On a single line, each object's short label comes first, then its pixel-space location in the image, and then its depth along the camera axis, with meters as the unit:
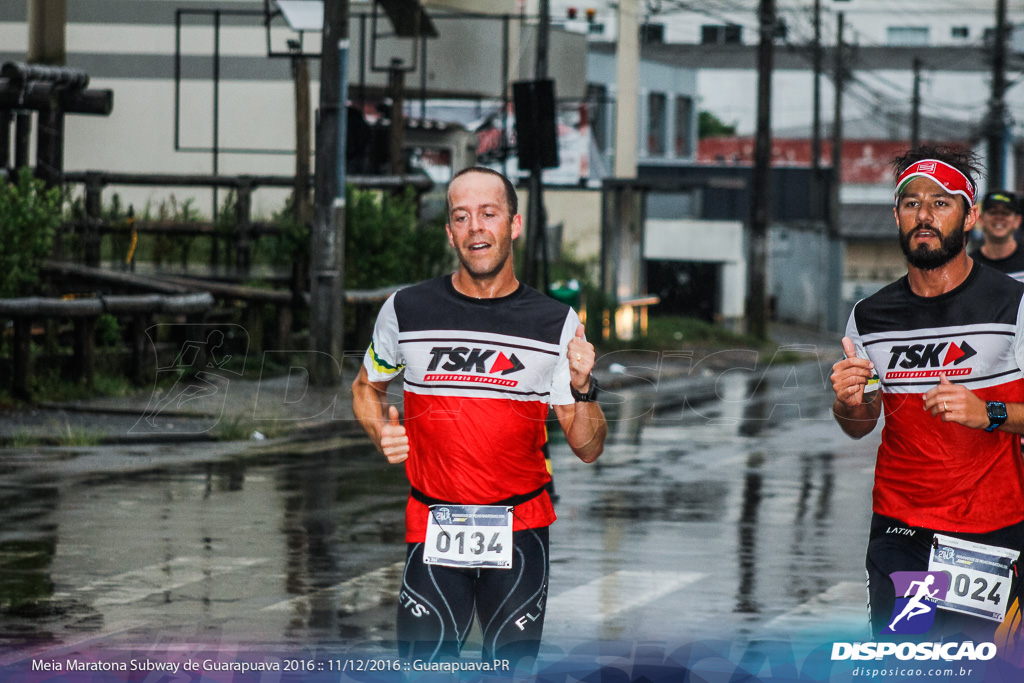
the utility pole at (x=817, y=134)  51.54
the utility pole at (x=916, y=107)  66.19
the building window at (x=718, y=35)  75.56
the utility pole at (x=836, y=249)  58.41
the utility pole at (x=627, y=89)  47.59
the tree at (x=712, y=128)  94.81
